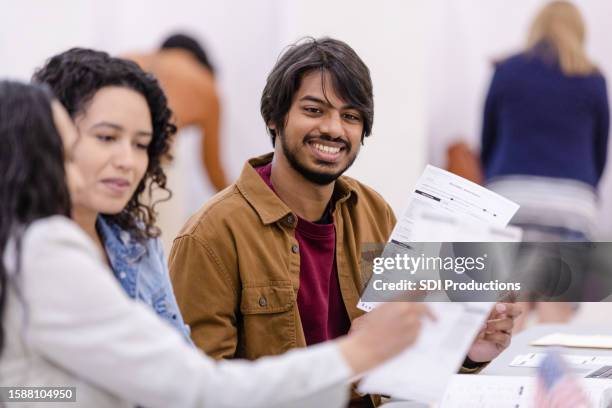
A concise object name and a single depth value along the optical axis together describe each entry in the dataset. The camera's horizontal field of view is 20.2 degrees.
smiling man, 2.72
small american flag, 2.35
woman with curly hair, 2.42
